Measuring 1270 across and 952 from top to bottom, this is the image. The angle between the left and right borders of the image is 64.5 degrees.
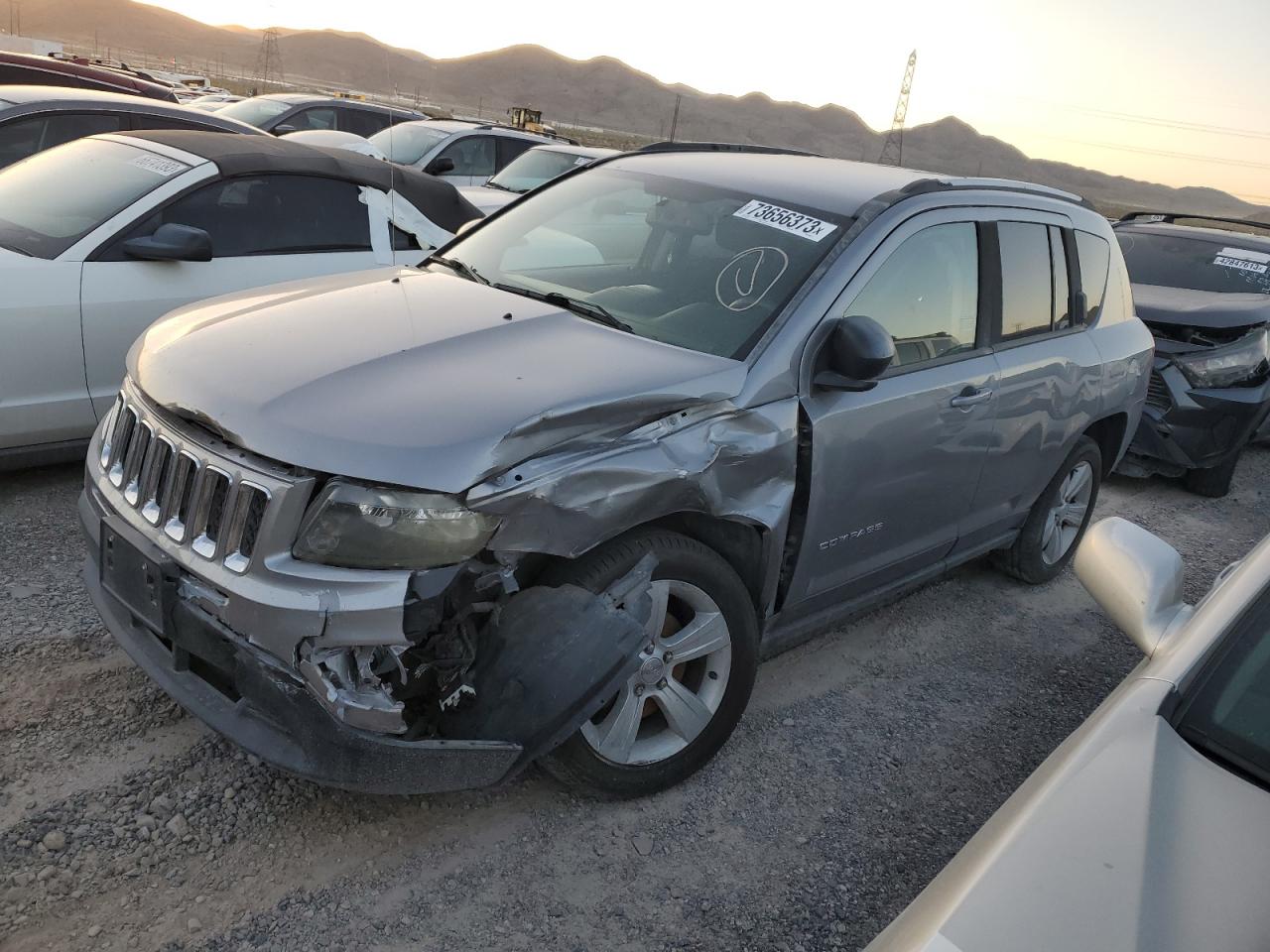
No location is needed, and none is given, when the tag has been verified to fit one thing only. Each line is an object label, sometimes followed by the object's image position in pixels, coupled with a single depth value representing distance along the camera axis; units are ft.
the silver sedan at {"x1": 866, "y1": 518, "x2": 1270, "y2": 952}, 4.99
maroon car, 29.99
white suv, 38.91
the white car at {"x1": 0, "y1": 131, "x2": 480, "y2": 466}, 14.60
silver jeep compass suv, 7.78
